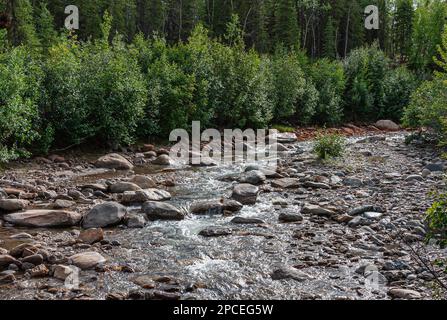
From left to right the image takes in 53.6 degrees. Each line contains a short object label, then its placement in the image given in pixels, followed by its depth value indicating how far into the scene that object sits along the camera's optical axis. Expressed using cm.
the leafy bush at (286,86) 2956
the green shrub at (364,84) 3647
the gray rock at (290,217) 1077
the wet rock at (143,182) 1380
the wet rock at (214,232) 977
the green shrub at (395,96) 3741
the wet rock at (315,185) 1409
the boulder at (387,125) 3392
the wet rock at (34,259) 782
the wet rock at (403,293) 656
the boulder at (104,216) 1016
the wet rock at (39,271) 739
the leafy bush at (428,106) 1975
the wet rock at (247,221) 1066
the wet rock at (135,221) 1023
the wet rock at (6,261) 770
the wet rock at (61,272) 732
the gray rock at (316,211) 1107
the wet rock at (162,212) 1099
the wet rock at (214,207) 1158
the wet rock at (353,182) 1433
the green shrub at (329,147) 1883
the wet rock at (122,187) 1319
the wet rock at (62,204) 1147
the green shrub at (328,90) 3312
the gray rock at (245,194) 1259
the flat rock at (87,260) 778
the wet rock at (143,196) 1214
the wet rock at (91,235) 909
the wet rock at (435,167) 1657
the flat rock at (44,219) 1010
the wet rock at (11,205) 1086
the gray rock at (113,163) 1673
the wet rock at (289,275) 751
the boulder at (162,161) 1803
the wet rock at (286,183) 1438
